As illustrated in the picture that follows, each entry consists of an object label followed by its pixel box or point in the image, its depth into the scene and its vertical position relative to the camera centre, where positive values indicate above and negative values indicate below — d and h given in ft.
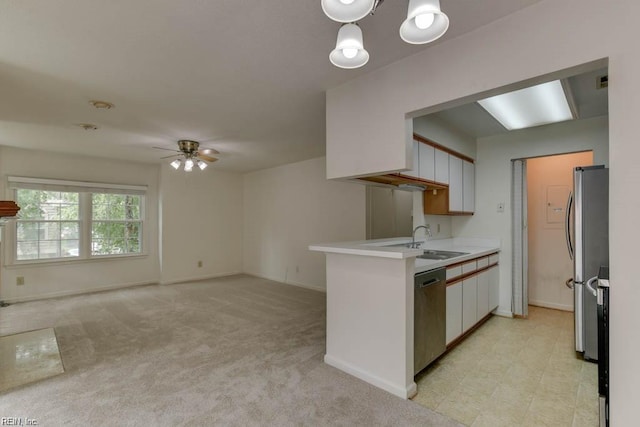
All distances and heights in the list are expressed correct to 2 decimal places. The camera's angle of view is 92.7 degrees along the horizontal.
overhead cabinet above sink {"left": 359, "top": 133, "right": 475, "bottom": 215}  9.70 +1.41
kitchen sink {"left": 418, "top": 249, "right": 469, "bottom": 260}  10.26 -1.23
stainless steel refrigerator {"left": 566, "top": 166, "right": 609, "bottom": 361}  8.12 -0.61
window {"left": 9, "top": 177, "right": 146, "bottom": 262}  15.71 -0.14
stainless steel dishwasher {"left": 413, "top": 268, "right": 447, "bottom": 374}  7.38 -2.51
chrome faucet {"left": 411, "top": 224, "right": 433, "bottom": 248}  11.00 -0.66
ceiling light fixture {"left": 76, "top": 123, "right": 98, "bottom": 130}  11.53 +3.51
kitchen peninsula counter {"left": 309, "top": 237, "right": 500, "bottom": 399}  6.97 -2.31
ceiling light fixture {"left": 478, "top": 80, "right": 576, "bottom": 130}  8.36 +3.49
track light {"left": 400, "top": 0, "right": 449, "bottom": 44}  3.94 +2.60
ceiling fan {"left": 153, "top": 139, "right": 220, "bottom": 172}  13.73 +3.10
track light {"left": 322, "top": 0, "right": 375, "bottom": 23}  3.59 +2.51
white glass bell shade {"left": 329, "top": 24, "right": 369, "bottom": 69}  4.71 +2.70
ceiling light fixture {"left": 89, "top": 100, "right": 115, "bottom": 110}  9.37 +3.53
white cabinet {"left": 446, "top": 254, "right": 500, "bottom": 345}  8.91 -2.52
